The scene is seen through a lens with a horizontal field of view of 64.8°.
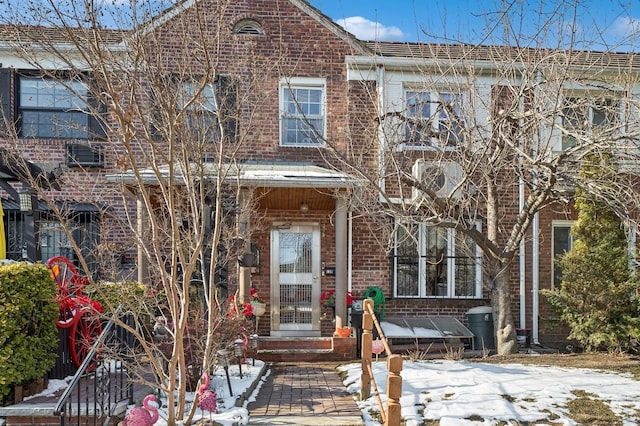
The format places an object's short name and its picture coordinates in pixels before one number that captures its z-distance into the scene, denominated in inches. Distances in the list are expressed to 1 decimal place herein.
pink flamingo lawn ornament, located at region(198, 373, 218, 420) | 168.4
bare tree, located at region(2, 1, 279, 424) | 147.9
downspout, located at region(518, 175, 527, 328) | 402.0
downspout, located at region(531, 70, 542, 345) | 403.9
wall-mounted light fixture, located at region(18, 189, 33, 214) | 283.9
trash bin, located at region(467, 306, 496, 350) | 378.3
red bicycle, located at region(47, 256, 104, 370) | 236.1
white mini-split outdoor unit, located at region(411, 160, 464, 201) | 338.3
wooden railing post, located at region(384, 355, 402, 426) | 179.9
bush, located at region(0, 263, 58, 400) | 189.2
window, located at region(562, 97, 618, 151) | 246.2
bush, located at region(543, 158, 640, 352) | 336.2
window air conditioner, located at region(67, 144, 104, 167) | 384.2
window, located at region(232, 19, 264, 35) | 403.5
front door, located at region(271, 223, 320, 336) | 405.1
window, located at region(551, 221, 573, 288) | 417.7
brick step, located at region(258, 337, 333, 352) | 346.0
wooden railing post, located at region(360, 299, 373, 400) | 235.9
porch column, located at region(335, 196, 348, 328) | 347.6
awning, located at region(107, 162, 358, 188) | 313.4
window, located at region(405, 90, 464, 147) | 278.7
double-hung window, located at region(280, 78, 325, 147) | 404.5
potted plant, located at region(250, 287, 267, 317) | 341.3
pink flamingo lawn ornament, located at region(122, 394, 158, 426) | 154.6
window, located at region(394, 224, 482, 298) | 409.1
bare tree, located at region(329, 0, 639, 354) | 264.1
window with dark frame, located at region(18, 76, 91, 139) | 386.0
